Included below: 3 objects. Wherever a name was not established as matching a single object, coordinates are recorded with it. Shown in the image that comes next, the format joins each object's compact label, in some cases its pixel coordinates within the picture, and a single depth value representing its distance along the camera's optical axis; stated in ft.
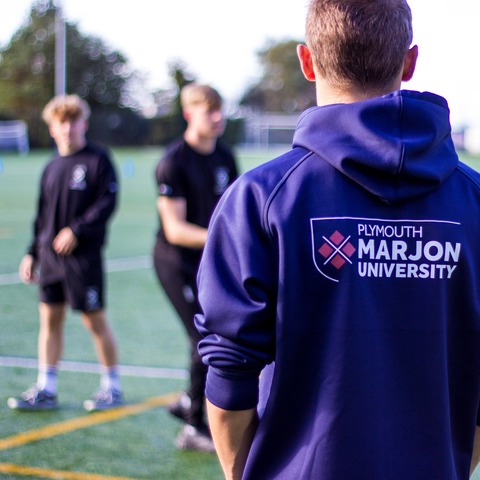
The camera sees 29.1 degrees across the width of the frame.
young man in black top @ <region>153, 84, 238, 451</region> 17.83
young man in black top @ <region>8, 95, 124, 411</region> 20.68
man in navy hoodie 6.88
